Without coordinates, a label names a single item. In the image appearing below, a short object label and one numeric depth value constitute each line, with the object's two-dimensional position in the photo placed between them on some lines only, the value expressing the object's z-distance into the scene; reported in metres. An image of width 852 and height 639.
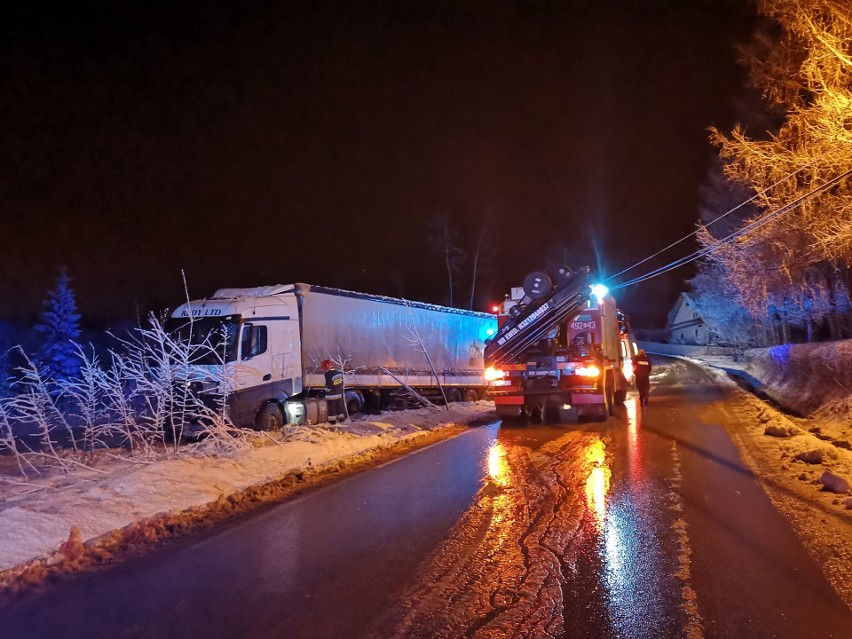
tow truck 15.67
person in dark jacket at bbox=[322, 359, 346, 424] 16.44
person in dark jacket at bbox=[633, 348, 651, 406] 21.00
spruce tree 38.46
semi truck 14.95
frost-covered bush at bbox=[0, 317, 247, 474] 10.09
